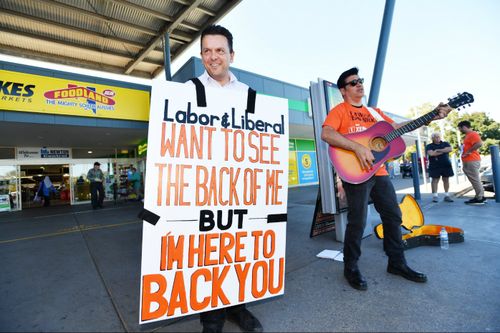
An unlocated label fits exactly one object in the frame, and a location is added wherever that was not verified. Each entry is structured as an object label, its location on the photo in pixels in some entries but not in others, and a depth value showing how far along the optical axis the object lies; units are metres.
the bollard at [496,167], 5.16
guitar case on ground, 2.81
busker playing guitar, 2.02
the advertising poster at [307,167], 14.55
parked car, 6.24
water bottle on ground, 2.72
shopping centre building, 7.45
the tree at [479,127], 31.23
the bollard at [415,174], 6.29
